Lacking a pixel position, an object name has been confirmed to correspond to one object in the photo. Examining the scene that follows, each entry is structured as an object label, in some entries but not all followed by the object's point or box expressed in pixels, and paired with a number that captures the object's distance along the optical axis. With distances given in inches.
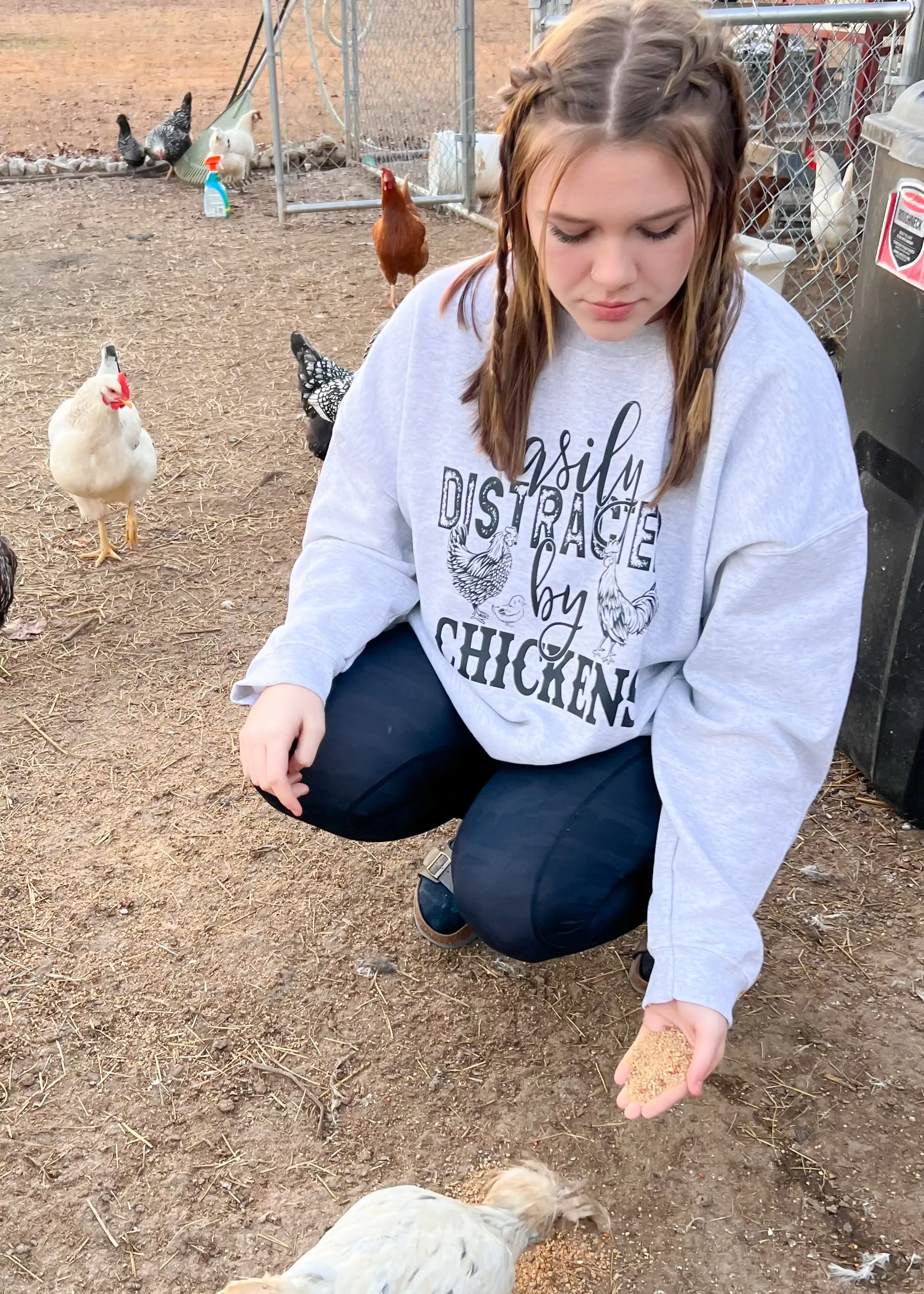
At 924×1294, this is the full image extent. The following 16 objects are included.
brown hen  199.5
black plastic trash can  75.2
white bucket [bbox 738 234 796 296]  155.9
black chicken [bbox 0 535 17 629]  108.3
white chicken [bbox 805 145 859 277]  184.4
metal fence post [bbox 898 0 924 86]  110.8
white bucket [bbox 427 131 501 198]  260.2
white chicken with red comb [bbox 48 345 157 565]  125.4
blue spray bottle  265.1
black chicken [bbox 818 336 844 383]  153.3
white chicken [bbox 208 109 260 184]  291.9
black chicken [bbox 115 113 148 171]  307.6
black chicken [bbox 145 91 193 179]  302.7
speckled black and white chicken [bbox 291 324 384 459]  145.3
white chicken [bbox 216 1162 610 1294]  46.4
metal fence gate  253.4
